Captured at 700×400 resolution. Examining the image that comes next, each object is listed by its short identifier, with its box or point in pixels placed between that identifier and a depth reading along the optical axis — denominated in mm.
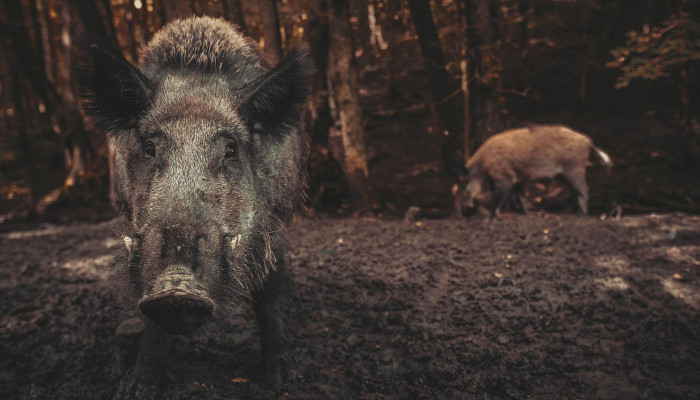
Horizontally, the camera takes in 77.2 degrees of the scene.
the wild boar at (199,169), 1823
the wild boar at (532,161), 6195
